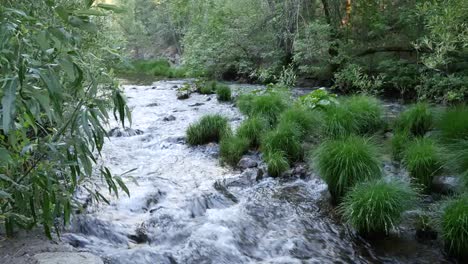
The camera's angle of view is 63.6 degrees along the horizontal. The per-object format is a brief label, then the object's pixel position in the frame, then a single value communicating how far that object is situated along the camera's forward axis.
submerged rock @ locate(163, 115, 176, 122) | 10.43
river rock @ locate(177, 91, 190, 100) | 14.44
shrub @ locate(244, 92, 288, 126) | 7.96
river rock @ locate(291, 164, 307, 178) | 5.92
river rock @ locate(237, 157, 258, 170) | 6.44
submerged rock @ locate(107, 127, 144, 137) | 8.97
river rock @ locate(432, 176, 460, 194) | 4.64
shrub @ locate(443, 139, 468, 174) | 4.44
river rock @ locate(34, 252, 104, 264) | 2.96
